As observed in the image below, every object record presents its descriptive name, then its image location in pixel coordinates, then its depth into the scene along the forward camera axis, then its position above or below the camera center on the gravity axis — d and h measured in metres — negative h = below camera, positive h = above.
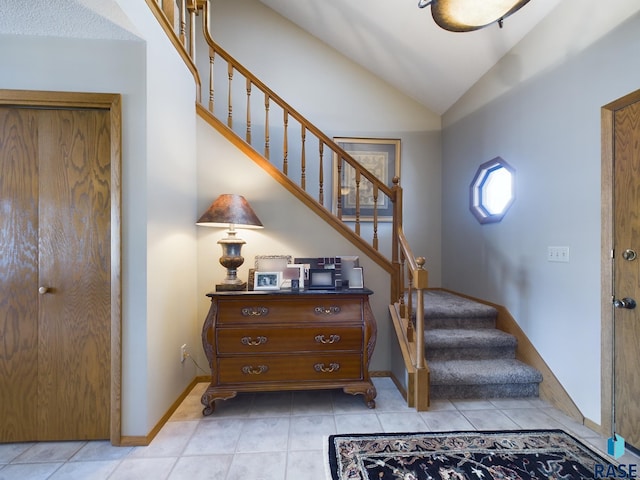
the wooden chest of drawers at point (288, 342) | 1.98 -0.74
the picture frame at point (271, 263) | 2.33 -0.20
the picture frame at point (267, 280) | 2.16 -0.32
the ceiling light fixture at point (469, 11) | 1.25 +1.08
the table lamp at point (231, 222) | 2.11 +0.13
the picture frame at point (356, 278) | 2.28 -0.32
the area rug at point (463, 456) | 1.44 -1.22
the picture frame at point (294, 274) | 2.22 -0.28
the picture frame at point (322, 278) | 2.20 -0.31
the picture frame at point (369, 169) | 3.55 +0.90
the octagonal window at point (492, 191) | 2.61 +0.51
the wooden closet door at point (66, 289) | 1.67 -0.30
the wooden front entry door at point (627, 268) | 1.60 -0.16
